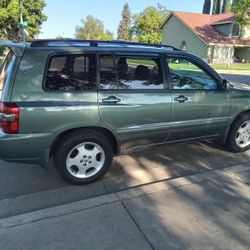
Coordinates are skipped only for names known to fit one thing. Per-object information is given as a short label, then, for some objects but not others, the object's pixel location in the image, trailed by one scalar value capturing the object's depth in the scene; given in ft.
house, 122.62
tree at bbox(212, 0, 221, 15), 172.96
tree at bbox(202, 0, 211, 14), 174.29
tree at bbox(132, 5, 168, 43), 180.45
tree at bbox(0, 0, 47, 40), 126.52
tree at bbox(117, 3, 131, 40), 272.10
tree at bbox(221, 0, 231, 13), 173.68
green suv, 11.52
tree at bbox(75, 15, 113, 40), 244.01
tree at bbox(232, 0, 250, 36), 99.81
